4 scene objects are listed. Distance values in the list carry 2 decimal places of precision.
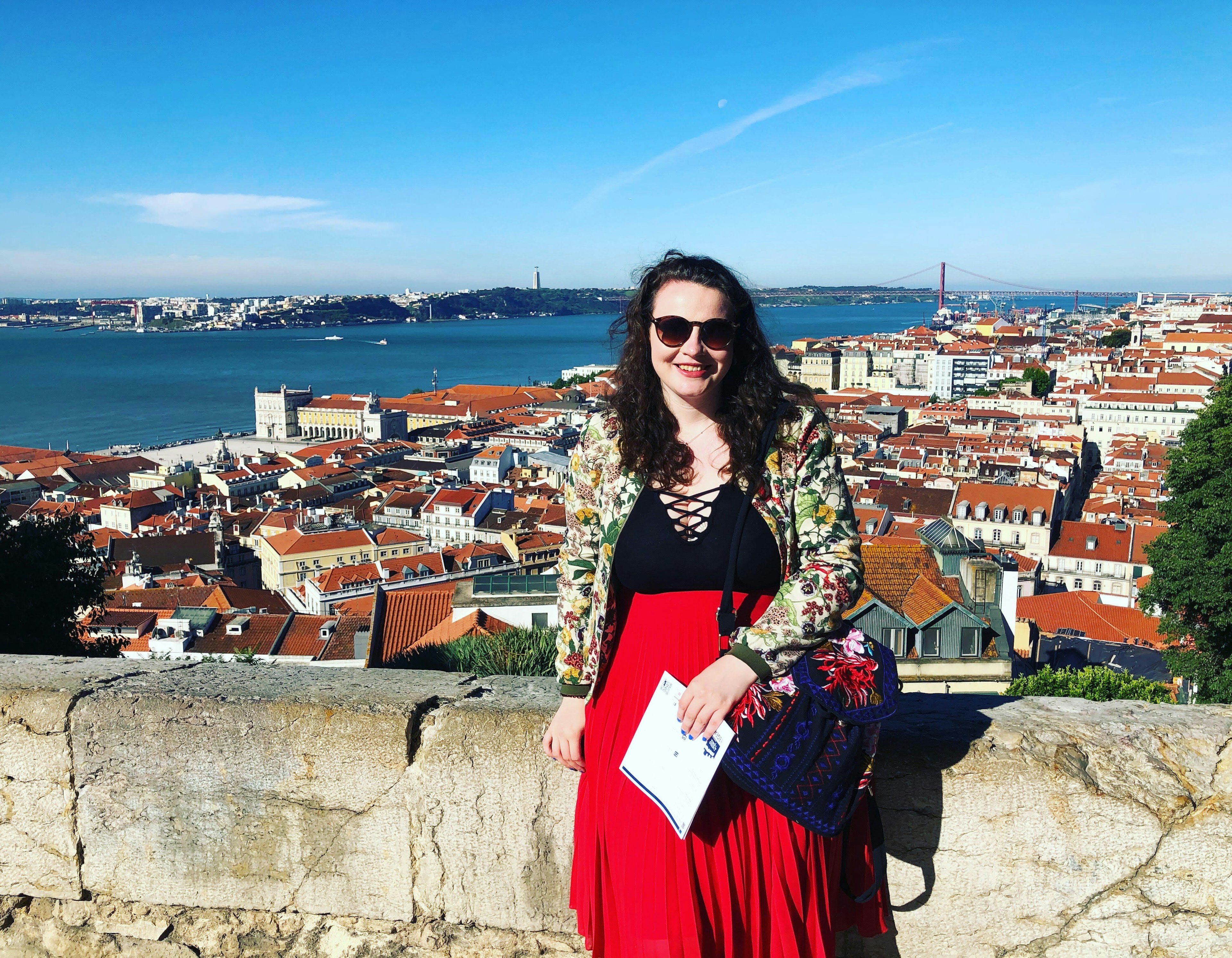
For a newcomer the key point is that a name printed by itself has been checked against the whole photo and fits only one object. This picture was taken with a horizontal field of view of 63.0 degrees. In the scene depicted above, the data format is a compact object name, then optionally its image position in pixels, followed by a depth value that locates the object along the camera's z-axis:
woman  1.18
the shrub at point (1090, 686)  8.70
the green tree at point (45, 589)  6.05
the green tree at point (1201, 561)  9.21
